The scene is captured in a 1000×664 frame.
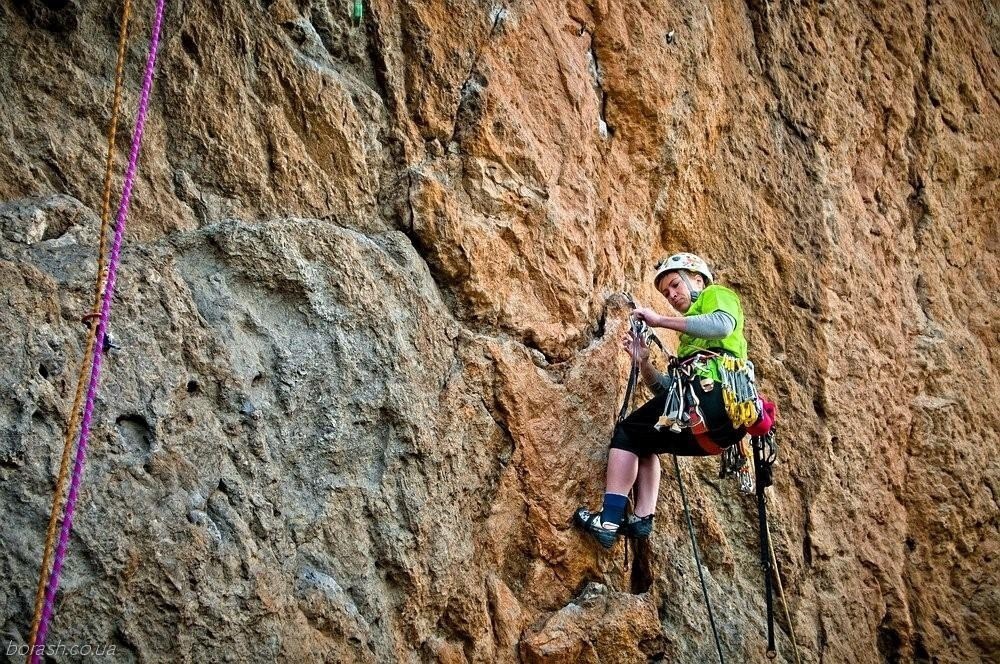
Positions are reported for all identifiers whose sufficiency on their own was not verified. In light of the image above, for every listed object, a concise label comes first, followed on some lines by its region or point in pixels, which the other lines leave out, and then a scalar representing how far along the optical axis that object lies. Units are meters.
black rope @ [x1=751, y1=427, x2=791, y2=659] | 5.19
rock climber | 4.87
